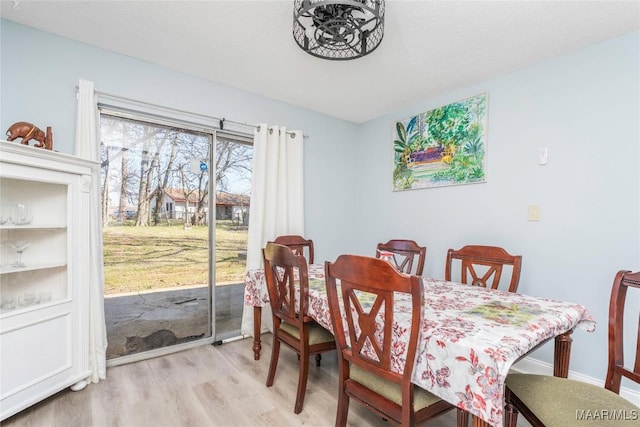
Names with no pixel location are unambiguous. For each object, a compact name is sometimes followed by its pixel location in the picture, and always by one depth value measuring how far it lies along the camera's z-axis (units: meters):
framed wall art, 2.65
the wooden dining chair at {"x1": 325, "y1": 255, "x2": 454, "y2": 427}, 1.13
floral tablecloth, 0.98
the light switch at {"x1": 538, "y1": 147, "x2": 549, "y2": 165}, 2.27
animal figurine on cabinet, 1.78
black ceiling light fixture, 1.42
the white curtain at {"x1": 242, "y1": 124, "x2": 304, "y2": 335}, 2.92
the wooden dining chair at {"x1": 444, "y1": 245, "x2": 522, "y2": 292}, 1.89
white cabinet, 1.65
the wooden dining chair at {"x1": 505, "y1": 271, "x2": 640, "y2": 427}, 1.06
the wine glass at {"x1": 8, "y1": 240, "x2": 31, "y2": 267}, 1.84
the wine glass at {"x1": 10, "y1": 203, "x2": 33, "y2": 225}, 1.82
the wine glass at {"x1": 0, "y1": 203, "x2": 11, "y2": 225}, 1.76
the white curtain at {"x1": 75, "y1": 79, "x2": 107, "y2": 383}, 2.08
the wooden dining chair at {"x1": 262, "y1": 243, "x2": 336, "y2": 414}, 1.74
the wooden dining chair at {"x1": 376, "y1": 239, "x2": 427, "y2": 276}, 2.43
